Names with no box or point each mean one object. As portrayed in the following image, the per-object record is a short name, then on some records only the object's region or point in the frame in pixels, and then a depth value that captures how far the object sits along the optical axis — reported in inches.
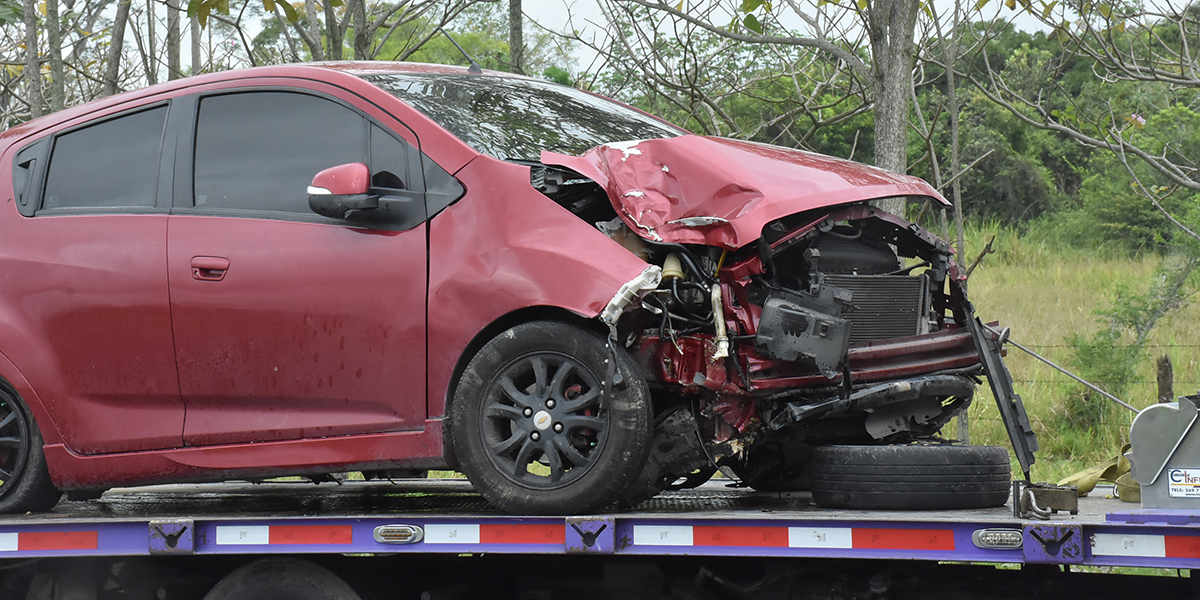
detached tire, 275.0
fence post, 513.0
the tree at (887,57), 475.5
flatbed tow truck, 242.8
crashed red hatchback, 268.7
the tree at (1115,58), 519.5
